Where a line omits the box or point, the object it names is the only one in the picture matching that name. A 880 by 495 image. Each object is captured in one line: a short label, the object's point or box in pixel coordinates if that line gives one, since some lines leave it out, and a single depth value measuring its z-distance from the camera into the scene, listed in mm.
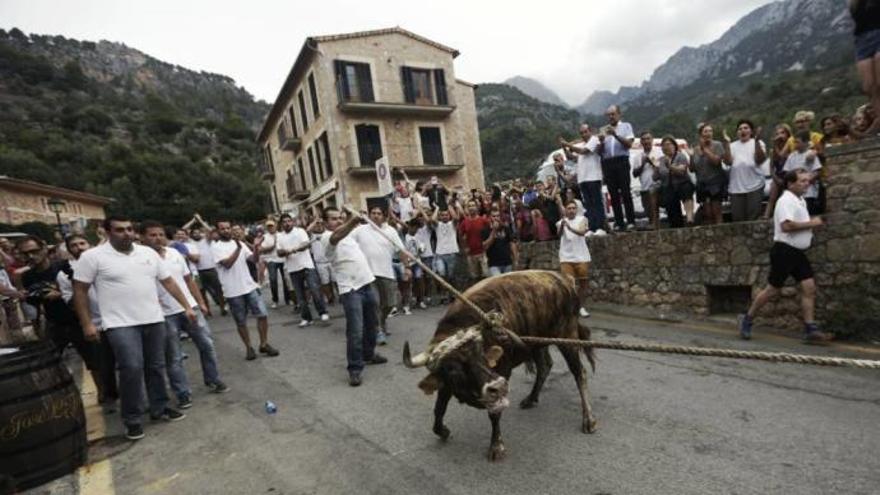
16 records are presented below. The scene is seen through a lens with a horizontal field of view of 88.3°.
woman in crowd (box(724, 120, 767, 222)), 6518
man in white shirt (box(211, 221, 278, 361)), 6398
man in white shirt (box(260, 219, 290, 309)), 9672
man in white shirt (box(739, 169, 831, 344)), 5008
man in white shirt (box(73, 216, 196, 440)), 4180
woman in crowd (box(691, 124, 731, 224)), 6871
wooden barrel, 3281
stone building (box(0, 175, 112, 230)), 27891
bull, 3039
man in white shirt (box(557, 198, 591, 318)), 7301
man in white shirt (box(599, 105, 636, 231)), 7836
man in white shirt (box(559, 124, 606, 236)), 8172
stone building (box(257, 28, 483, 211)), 22766
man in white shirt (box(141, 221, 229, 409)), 4891
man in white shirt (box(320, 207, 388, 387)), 5250
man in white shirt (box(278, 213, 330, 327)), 8539
